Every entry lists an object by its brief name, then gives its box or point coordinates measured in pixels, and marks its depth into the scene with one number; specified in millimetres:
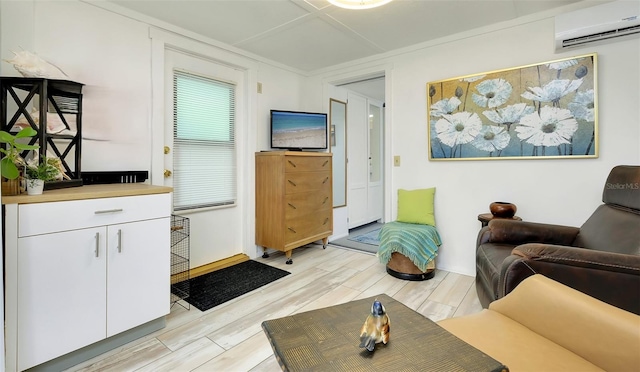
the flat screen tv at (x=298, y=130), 3508
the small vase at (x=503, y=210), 2418
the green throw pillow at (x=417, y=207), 2949
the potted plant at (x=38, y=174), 1509
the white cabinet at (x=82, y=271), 1413
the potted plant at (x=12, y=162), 1352
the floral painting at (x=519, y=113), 2271
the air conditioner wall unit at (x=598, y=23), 2049
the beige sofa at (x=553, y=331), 936
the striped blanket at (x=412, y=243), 2656
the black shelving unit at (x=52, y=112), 1668
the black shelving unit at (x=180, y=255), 2676
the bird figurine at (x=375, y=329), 935
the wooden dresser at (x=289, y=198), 3152
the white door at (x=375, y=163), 5086
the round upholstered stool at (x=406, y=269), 2732
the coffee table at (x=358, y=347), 857
